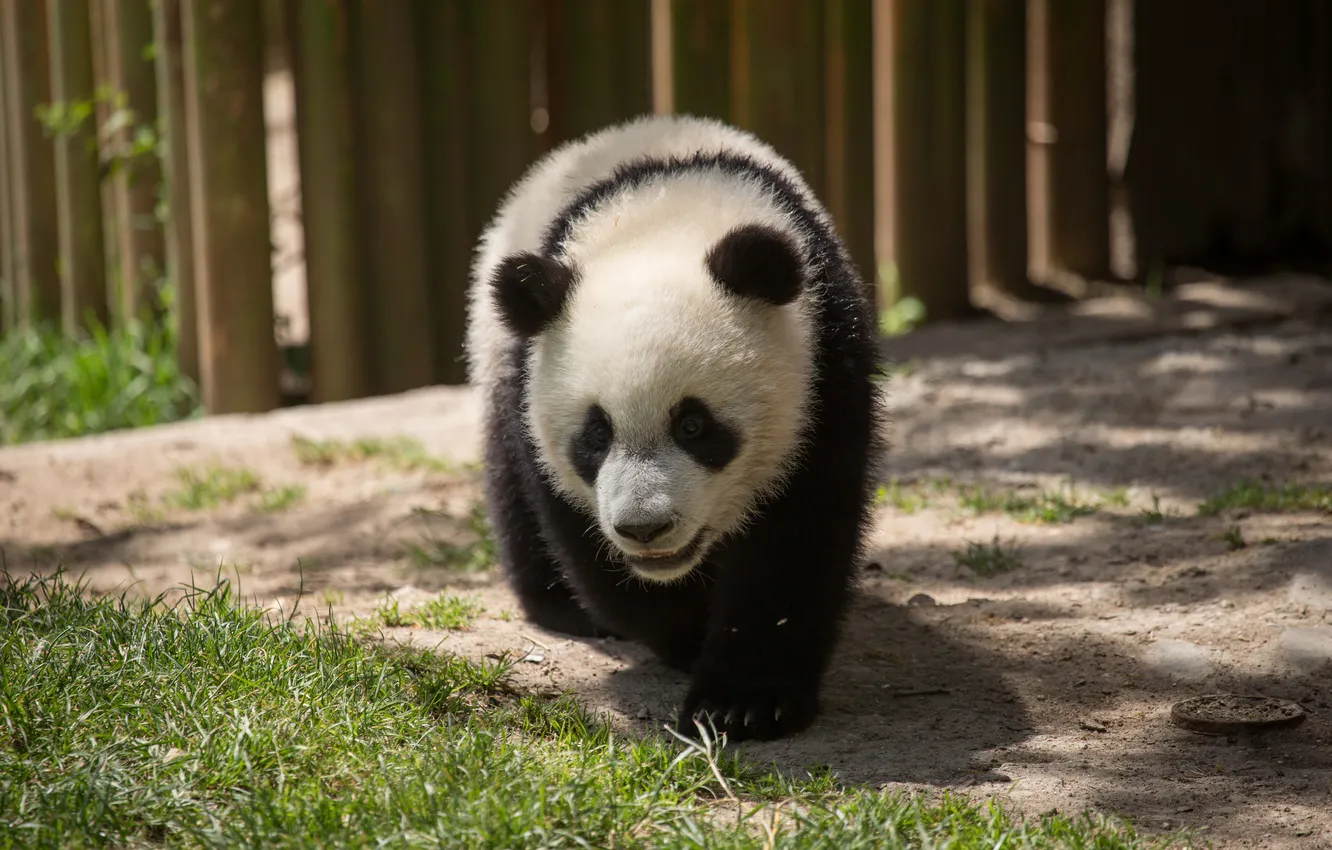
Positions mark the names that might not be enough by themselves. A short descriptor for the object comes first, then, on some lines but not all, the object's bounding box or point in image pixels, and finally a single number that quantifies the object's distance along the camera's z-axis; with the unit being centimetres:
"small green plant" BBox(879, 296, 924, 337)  1722
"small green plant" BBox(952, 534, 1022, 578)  907
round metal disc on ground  662
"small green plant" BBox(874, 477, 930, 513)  1058
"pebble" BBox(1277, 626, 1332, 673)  725
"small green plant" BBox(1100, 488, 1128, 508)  1016
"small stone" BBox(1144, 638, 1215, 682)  734
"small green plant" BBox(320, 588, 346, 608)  850
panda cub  674
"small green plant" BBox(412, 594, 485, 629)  792
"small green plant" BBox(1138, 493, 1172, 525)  962
